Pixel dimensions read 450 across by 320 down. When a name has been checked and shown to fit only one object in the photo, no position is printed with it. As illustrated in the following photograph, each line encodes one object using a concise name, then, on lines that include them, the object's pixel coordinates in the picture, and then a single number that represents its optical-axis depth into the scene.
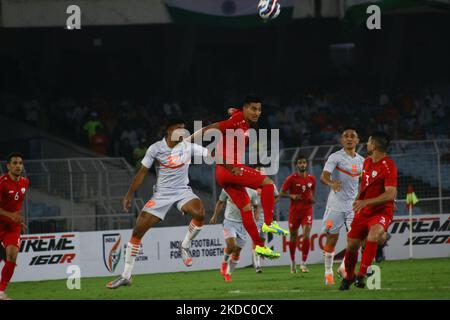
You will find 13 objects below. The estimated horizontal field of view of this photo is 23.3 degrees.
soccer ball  32.88
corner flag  28.80
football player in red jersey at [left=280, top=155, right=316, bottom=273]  25.77
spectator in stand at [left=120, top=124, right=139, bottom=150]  34.47
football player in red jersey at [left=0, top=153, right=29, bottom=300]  18.11
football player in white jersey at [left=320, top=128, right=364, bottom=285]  20.47
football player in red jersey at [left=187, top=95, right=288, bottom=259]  17.56
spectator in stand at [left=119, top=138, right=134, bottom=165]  33.37
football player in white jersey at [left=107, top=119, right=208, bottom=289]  18.30
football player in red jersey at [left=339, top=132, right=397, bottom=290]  16.17
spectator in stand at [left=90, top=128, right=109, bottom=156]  34.44
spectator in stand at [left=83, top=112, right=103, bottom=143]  34.94
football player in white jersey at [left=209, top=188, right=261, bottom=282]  22.44
